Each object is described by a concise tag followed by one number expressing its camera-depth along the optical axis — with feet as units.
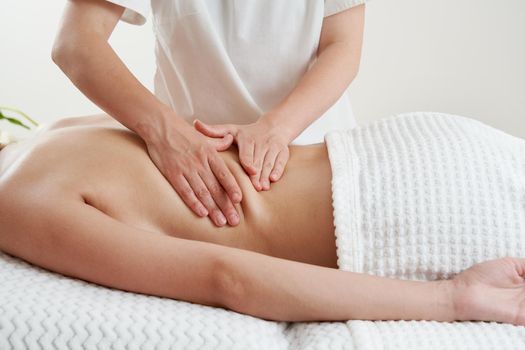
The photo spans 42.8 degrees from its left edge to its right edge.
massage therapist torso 4.69
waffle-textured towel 3.91
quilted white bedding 3.23
